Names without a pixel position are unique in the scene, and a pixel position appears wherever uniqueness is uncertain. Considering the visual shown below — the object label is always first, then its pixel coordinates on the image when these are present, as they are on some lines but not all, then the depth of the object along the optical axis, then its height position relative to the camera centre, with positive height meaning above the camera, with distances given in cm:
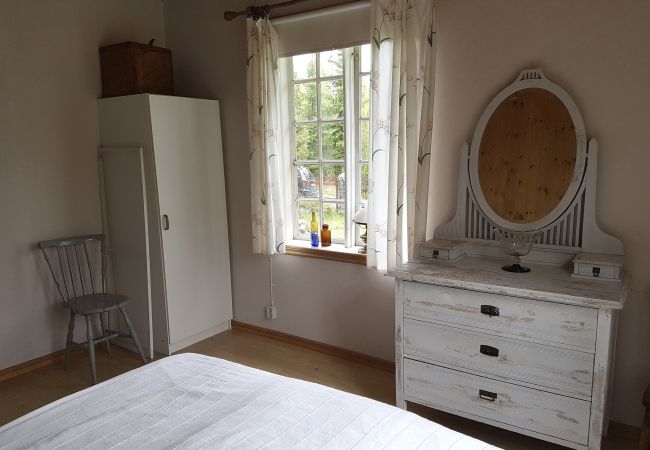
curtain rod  303 +100
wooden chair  295 -75
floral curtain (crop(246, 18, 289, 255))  310 +20
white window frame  301 +23
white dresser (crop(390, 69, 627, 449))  191 -51
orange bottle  326 -46
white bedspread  118 -65
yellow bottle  329 -43
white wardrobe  311 -27
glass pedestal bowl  220 -38
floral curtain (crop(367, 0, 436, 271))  254 +24
